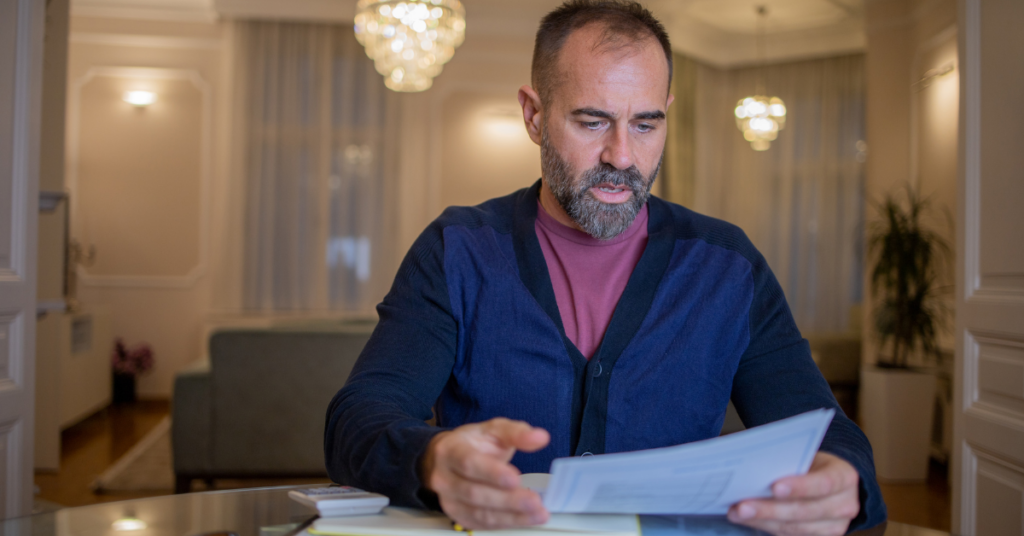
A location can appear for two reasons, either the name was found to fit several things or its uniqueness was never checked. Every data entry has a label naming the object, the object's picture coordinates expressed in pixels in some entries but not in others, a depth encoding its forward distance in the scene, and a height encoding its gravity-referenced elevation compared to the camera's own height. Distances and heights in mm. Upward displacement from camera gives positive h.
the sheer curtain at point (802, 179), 6395 +927
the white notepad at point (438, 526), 690 -243
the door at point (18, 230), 1783 +95
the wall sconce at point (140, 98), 5852 +1369
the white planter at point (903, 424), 3750 -719
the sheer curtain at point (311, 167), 5871 +859
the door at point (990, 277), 1718 +21
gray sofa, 2973 -522
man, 1082 -48
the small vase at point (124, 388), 5537 -893
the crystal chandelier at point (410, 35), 3621 +1218
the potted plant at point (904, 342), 3761 -304
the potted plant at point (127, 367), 5504 -725
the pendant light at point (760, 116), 5527 +1244
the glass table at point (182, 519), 923 -328
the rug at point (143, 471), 3229 -950
